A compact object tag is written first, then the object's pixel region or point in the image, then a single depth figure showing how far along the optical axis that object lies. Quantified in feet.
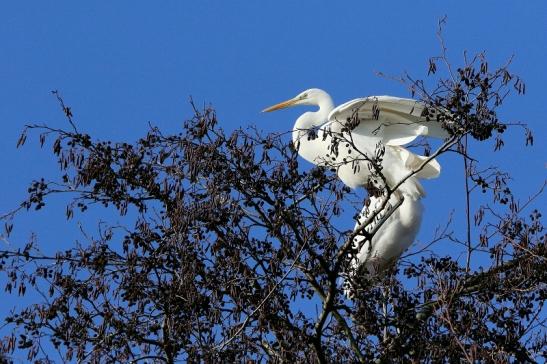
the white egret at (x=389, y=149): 84.58
